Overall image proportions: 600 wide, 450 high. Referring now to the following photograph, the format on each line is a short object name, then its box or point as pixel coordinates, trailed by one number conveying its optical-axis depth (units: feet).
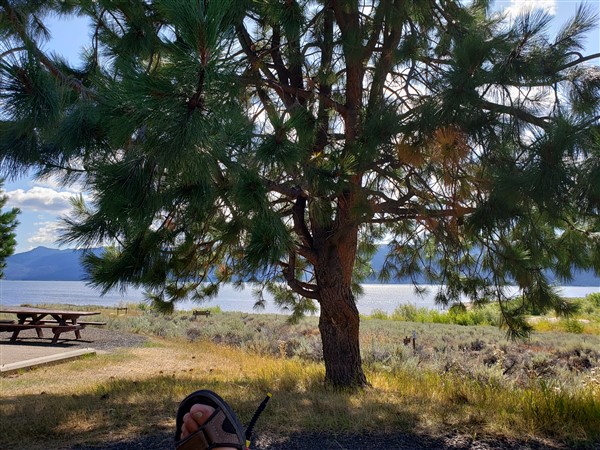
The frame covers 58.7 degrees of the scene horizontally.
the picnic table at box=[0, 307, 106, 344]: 38.74
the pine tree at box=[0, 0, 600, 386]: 9.73
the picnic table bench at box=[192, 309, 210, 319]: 68.52
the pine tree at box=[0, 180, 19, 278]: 60.03
